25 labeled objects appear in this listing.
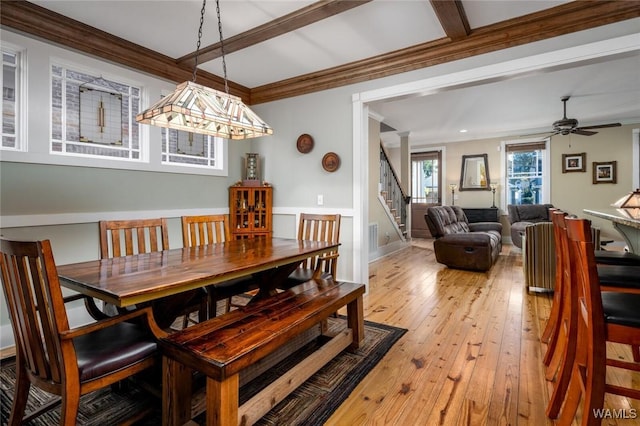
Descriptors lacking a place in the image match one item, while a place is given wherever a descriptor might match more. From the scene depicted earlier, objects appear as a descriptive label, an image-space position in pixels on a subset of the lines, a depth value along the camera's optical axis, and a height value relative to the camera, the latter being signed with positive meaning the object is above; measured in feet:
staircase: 21.66 +1.00
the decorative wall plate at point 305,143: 12.82 +2.76
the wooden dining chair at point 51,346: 3.82 -1.92
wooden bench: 4.28 -2.15
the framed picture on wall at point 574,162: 21.50 +3.31
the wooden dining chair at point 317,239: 8.76 -1.04
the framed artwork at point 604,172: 20.63 +2.53
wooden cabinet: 13.23 -0.10
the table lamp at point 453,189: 26.32 +1.67
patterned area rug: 5.26 -3.58
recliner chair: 15.19 -1.87
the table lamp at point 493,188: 24.66 +1.68
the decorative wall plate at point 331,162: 12.21 +1.90
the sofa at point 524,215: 20.95 -0.43
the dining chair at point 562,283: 5.23 -1.31
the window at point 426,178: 27.71 +2.91
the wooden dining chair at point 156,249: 5.89 -1.03
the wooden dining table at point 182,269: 4.45 -1.09
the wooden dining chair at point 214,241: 7.70 -0.99
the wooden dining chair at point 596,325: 3.90 -1.49
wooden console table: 23.97 -0.41
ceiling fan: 15.75 +4.36
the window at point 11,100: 8.05 +2.87
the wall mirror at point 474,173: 25.23 +3.00
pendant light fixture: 5.66 +1.93
